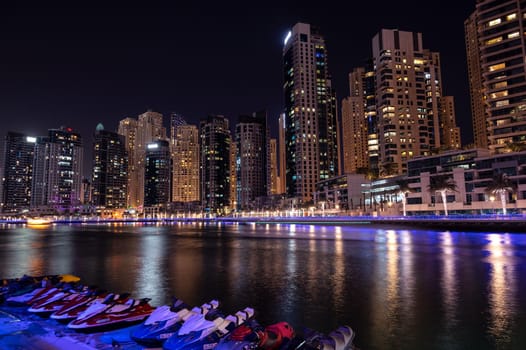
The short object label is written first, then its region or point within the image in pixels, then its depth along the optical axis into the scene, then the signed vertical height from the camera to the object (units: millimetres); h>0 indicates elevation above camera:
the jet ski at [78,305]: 12758 -3400
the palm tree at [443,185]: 111750 +7254
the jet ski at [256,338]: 9263 -3437
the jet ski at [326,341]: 9250 -3595
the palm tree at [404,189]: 126825 +7041
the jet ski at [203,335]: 9656 -3452
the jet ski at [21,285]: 16125 -3380
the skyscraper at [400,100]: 190750 +59173
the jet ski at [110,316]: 11555 -3463
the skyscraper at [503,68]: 130250 +52242
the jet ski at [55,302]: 13624 -3436
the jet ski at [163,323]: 10258 -3327
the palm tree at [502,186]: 96938 +5768
